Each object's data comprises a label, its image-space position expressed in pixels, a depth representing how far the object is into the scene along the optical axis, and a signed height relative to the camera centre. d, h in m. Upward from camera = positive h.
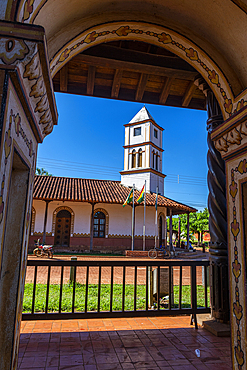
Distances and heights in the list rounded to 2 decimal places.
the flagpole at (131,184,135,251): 18.02 -0.03
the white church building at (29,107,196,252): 18.25 +1.53
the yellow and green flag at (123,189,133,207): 17.48 +2.15
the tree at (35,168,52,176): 42.01 +9.57
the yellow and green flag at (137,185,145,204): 17.33 +2.28
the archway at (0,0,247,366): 1.52 +1.68
